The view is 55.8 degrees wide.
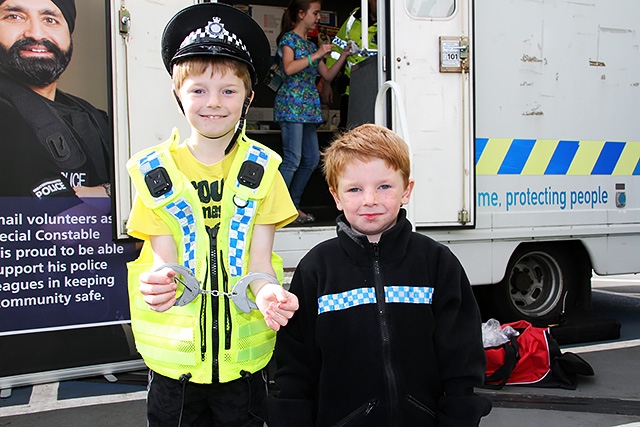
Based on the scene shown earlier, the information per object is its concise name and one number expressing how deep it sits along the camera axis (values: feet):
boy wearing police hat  5.32
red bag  12.10
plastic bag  12.53
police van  11.17
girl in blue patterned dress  14.55
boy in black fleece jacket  5.18
